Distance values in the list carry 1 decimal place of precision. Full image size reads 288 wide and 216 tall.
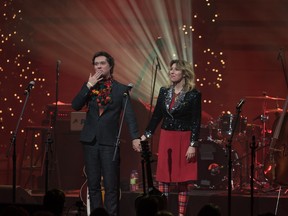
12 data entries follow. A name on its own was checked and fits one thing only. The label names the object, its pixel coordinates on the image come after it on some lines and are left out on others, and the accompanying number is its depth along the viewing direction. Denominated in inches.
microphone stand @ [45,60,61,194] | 755.0
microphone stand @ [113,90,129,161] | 545.9
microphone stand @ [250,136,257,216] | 542.7
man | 550.0
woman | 568.9
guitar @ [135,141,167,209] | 532.5
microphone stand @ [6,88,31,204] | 546.6
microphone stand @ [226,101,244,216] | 538.4
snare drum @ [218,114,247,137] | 794.0
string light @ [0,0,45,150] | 910.8
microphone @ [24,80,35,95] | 568.9
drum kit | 785.6
